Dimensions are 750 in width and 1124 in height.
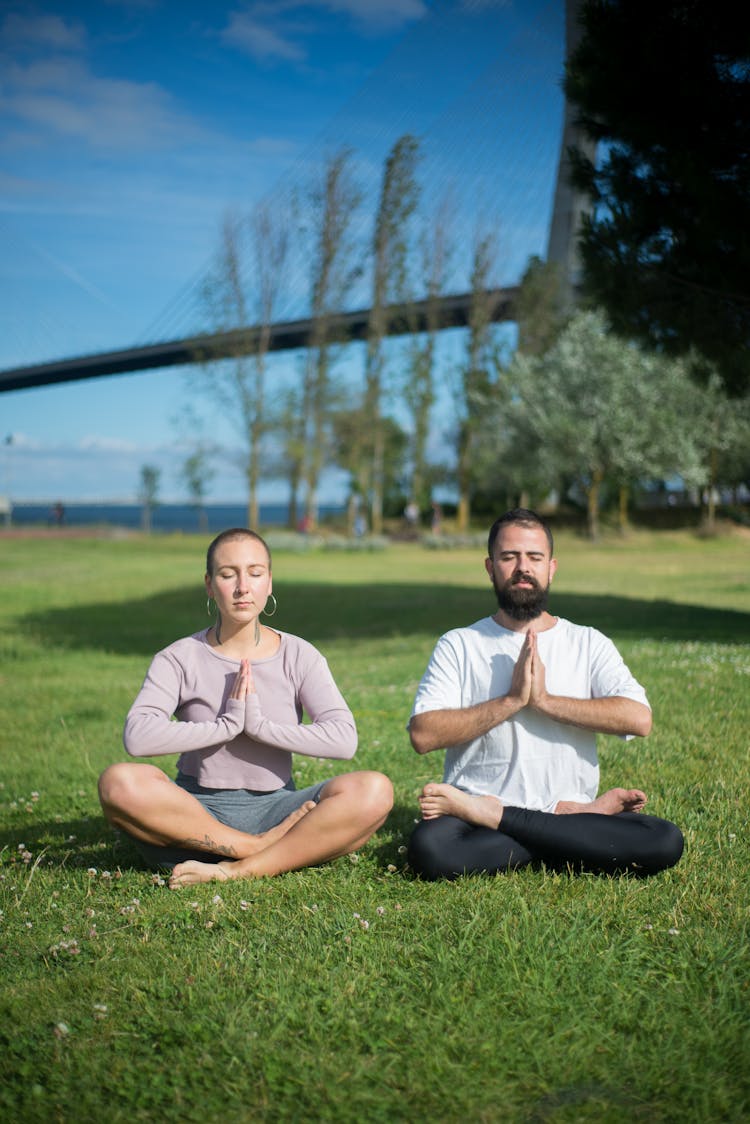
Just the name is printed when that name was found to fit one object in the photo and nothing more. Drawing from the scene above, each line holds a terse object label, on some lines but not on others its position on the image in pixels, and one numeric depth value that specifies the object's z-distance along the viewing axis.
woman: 3.93
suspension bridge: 36.19
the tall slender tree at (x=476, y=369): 46.03
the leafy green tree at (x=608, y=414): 36.88
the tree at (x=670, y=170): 11.17
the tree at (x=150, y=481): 63.03
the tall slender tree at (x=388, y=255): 42.59
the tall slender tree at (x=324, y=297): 40.47
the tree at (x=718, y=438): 36.78
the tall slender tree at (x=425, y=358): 44.75
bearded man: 3.95
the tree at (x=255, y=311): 39.31
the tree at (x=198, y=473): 40.97
